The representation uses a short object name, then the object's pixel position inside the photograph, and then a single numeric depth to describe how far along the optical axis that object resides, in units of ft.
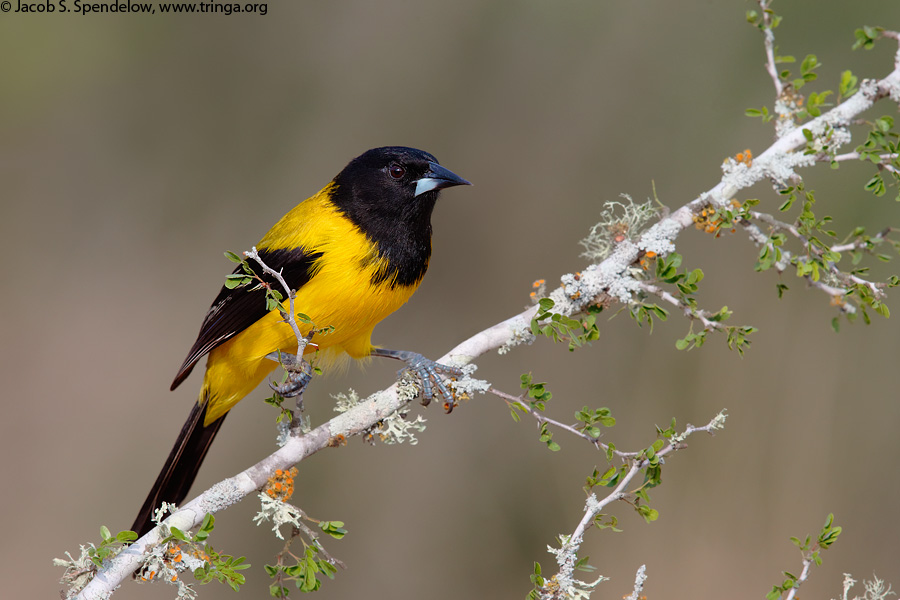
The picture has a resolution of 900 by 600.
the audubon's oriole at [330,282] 21.91
